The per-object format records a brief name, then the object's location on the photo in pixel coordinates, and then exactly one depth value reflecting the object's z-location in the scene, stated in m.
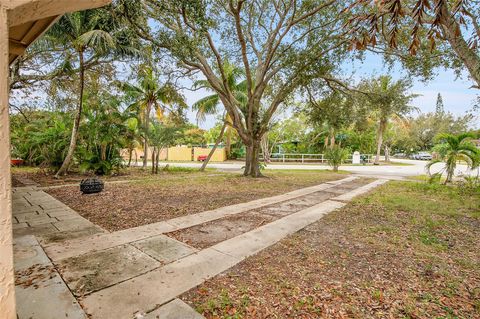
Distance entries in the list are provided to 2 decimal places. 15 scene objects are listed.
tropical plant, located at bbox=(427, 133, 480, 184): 9.02
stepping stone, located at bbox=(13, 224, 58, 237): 3.43
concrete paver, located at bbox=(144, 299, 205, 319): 1.87
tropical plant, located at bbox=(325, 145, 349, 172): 16.31
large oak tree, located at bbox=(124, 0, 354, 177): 6.60
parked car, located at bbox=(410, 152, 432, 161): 45.81
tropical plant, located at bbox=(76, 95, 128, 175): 9.41
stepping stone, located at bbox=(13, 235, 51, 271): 2.57
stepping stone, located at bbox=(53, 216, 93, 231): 3.72
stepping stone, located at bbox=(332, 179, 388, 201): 7.11
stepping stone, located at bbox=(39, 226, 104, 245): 3.22
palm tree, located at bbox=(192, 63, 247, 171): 12.73
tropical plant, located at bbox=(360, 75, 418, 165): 9.55
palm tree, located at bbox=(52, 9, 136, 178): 6.75
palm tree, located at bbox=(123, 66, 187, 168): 12.99
